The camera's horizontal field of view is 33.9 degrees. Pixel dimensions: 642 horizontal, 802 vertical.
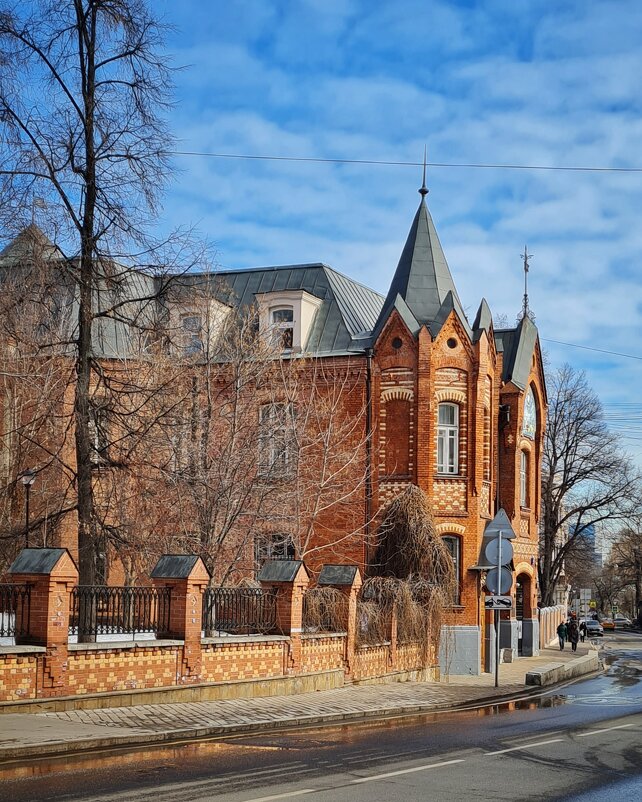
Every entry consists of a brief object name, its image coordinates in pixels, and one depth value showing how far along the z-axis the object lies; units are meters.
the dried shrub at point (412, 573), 25.59
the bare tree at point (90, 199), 18.56
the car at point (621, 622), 113.13
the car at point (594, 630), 74.30
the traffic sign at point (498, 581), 23.50
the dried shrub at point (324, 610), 22.66
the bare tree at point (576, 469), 52.81
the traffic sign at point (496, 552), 23.86
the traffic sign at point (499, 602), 24.34
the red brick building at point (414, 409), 30.89
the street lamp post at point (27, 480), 21.72
